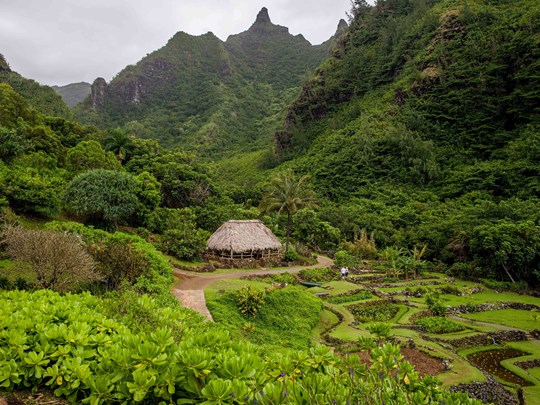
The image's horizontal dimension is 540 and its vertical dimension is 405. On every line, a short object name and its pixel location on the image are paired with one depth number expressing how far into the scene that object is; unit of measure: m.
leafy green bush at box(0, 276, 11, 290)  10.81
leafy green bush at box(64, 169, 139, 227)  21.84
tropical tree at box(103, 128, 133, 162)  34.84
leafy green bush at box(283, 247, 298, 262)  27.88
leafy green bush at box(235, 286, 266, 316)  15.19
